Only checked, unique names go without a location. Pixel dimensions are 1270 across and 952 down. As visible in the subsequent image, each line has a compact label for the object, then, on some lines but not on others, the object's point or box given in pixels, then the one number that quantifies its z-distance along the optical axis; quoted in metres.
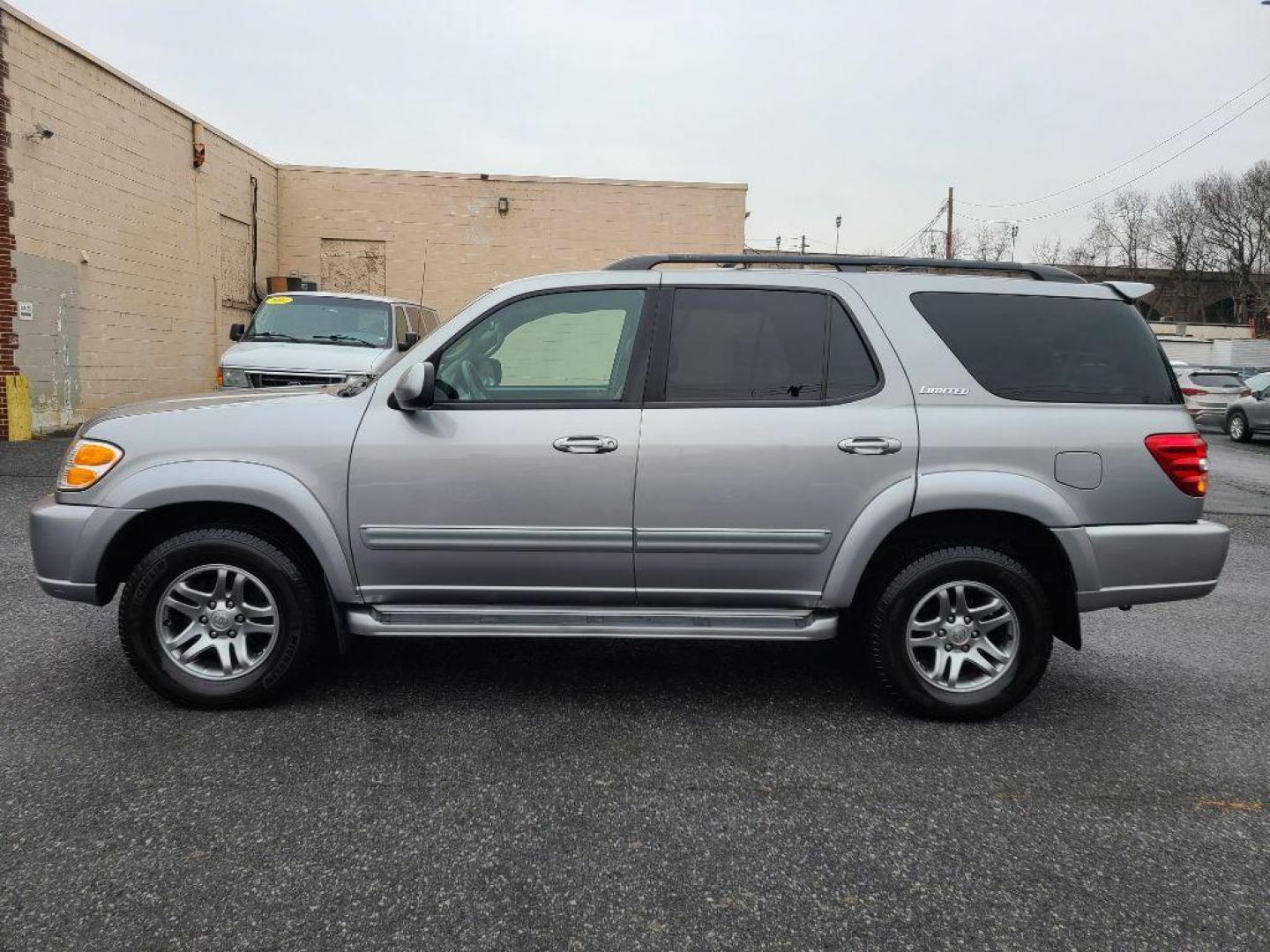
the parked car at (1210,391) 21.45
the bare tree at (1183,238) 66.00
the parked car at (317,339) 9.92
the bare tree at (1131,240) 73.00
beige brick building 13.36
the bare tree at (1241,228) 59.81
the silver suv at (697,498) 3.92
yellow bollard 13.00
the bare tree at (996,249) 72.88
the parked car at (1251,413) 19.02
